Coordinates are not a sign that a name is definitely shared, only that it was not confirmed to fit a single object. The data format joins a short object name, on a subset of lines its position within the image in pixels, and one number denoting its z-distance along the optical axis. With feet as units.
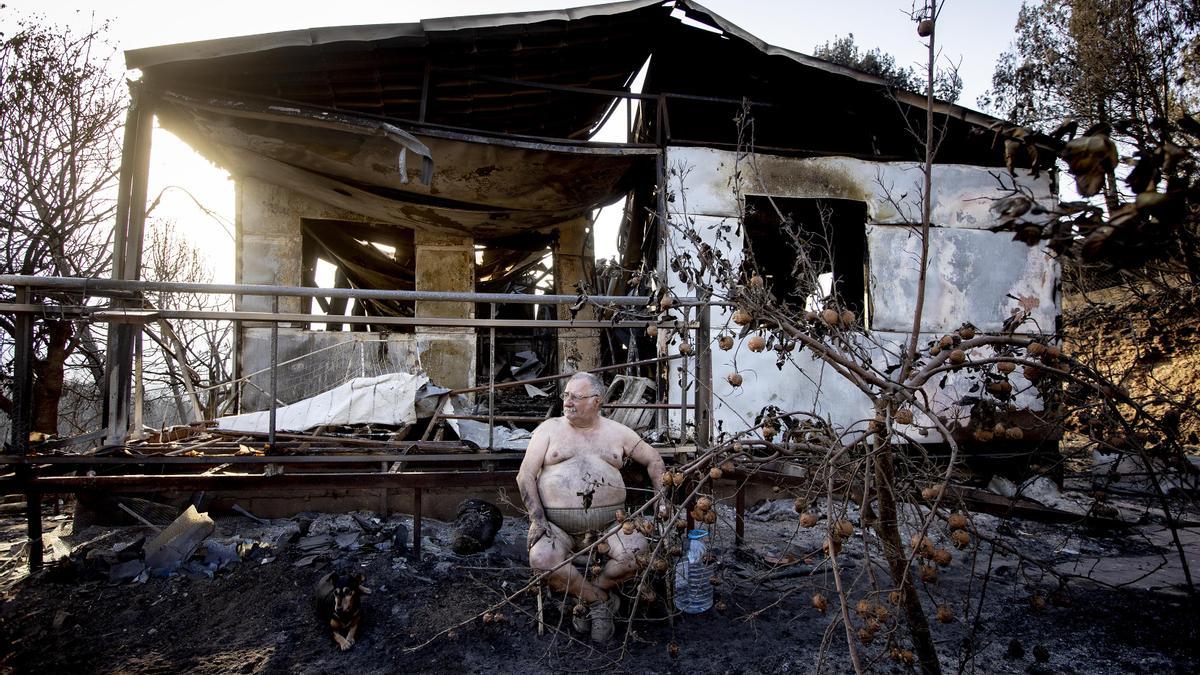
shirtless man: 12.08
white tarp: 18.75
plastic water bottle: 13.34
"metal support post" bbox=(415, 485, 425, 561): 15.49
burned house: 20.89
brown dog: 11.90
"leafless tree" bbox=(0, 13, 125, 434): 27.43
